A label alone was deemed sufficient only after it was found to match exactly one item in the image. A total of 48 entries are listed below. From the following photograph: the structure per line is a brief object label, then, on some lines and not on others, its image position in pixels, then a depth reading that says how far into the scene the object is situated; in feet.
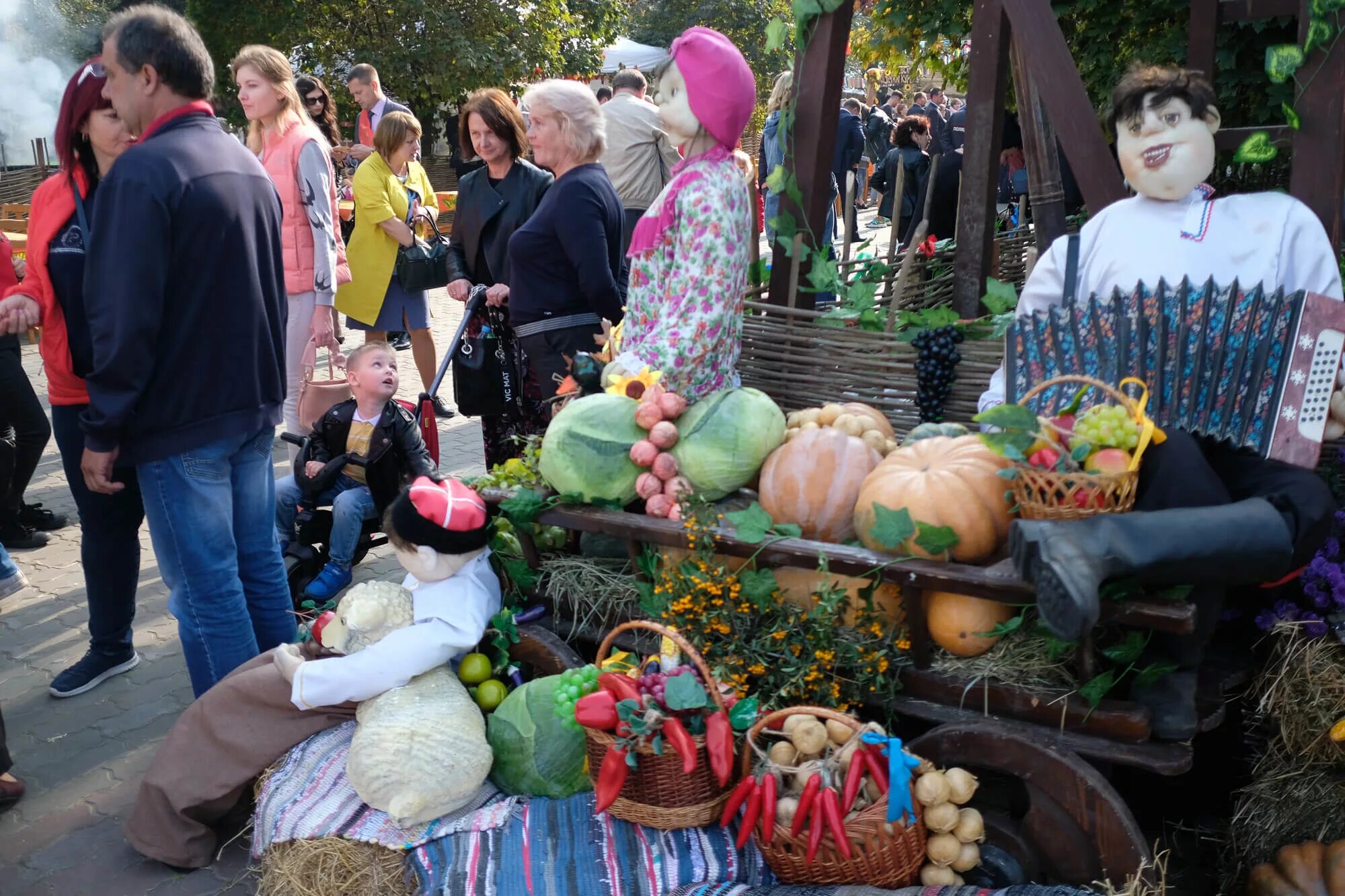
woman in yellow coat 20.95
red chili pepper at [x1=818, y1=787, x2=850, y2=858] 7.77
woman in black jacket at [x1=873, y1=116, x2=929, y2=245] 31.29
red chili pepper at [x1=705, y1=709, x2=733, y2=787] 8.28
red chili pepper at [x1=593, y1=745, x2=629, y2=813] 8.35
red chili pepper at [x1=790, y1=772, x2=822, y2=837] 7.91
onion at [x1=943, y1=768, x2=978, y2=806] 8.16
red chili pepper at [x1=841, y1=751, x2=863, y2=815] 7.86
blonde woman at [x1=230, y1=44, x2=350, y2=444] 17.31
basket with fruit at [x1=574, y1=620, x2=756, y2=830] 8.31
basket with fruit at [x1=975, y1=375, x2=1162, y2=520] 7.88
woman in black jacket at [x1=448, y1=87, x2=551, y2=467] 16.17
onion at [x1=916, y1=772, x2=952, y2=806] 8.08
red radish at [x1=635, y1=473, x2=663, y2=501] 9.99
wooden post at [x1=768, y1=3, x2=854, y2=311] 12.98
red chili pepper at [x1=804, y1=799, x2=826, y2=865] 7.84
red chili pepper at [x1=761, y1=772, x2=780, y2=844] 8.02
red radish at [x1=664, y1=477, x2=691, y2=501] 9.89
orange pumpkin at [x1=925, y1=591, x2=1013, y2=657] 8.79
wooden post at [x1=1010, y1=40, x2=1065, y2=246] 12.62
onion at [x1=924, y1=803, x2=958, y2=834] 8.11
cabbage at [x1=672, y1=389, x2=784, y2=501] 9.98
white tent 81.61
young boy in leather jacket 14.74
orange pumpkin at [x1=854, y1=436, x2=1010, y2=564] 8.73
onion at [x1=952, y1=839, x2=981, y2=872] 8.15
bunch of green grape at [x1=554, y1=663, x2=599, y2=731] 9.25
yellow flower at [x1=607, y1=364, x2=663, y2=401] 10.26
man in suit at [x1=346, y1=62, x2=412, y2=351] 27.78
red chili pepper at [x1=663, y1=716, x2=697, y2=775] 8.16
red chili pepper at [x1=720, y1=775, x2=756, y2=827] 8.25
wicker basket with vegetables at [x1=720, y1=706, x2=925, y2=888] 7.88
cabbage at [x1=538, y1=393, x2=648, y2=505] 10.07
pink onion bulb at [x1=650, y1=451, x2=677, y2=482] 10.02
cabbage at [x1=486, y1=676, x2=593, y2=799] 9.39
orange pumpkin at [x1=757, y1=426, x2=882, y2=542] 9.63
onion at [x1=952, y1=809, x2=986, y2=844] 8.16
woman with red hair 11.24
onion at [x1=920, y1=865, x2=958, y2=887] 8.10
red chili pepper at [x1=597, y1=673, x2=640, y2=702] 8.55
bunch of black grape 11.68
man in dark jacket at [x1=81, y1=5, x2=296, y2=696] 9.73
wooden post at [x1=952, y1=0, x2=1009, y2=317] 13.25
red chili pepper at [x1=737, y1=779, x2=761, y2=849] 8.11
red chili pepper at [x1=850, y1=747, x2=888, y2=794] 7.94
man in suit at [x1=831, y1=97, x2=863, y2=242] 39.04
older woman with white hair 13.60
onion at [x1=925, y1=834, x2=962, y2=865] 8.11
